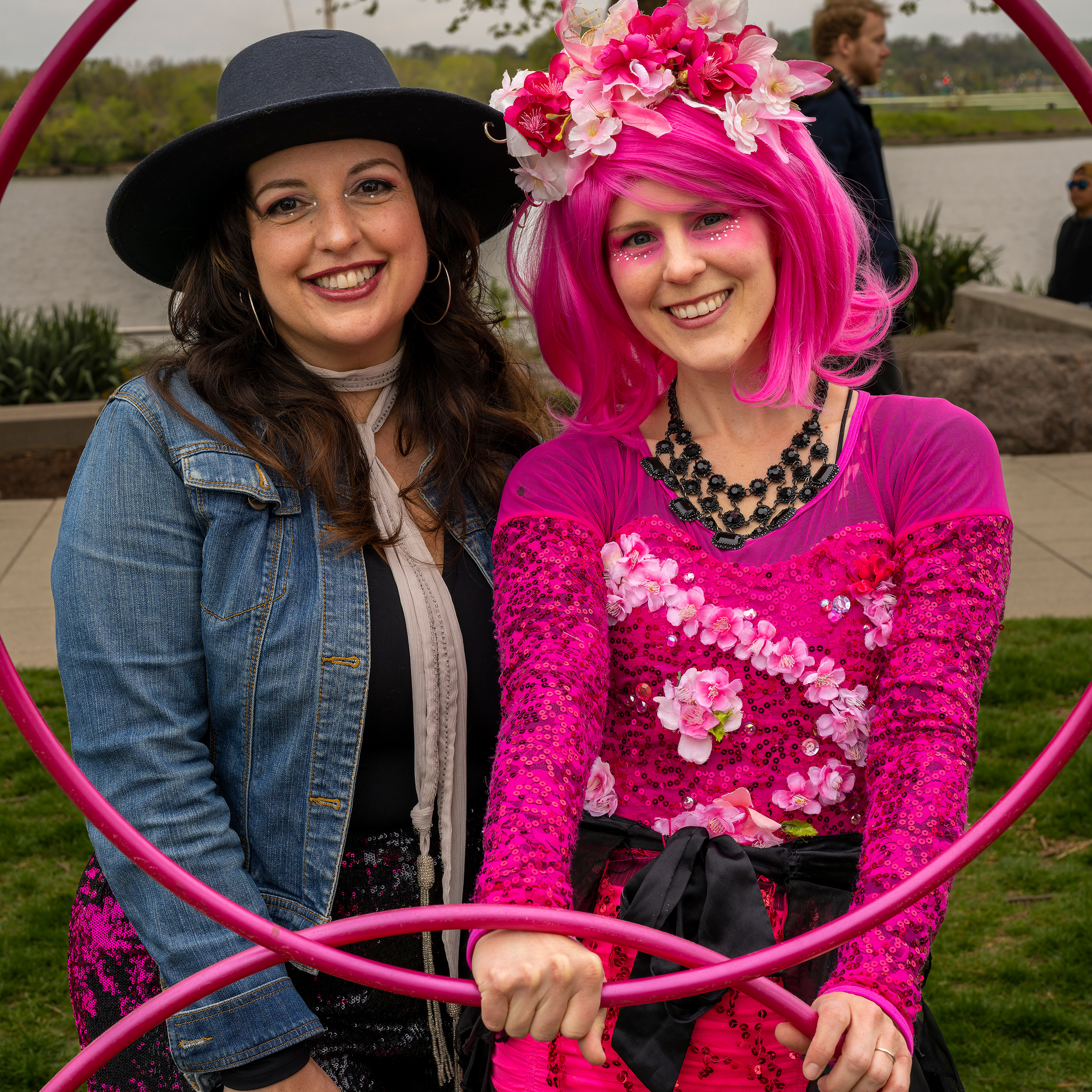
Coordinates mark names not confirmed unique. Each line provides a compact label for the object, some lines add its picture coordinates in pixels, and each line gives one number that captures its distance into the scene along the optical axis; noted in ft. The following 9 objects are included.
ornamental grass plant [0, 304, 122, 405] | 32.81
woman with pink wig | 6.03
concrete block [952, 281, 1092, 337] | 32.60
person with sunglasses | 37.04
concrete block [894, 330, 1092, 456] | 28.43
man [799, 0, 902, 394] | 17.54
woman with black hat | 6.68
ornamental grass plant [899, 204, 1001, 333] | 39.63
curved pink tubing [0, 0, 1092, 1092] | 5.37
